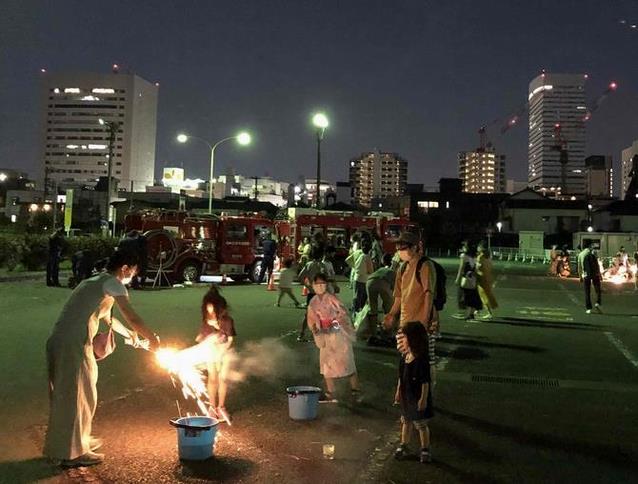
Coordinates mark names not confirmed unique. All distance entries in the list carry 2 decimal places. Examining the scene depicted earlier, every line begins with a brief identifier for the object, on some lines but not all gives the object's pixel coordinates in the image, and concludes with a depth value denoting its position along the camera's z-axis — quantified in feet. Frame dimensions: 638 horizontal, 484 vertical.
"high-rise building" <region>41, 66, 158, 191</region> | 560.61
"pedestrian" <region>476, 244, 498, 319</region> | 51.39
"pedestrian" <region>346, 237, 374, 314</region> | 42.93
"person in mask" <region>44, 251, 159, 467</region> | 17.21
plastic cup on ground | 18.89
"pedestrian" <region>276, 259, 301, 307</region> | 54.90
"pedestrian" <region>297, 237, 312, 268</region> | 82.95
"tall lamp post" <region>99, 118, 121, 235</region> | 173.45
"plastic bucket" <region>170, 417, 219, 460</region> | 18.12
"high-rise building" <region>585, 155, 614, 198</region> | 537.65
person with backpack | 21.43
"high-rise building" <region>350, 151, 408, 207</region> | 648.79
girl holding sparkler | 23.41
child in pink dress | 25.02
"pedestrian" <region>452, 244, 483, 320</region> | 50.78
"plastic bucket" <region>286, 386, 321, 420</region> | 22.53
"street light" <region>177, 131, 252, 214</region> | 114.21
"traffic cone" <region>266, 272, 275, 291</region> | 74.16
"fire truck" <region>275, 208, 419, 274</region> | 104.17
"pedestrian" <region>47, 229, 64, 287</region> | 71.15
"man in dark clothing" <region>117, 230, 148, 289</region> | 64.80
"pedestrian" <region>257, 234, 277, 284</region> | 81.20
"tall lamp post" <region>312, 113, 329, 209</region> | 96.73
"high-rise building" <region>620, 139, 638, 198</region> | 505.91
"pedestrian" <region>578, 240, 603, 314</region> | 56.75
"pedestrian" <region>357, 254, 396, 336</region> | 37.04
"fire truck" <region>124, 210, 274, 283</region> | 80.43
